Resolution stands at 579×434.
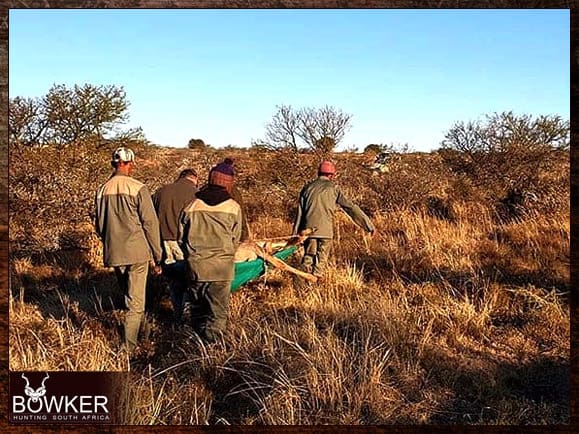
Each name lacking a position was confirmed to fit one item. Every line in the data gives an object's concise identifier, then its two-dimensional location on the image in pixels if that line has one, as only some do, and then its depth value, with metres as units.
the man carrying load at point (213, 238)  4.84
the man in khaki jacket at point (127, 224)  4.61
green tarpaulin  5.38
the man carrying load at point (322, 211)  6.39
